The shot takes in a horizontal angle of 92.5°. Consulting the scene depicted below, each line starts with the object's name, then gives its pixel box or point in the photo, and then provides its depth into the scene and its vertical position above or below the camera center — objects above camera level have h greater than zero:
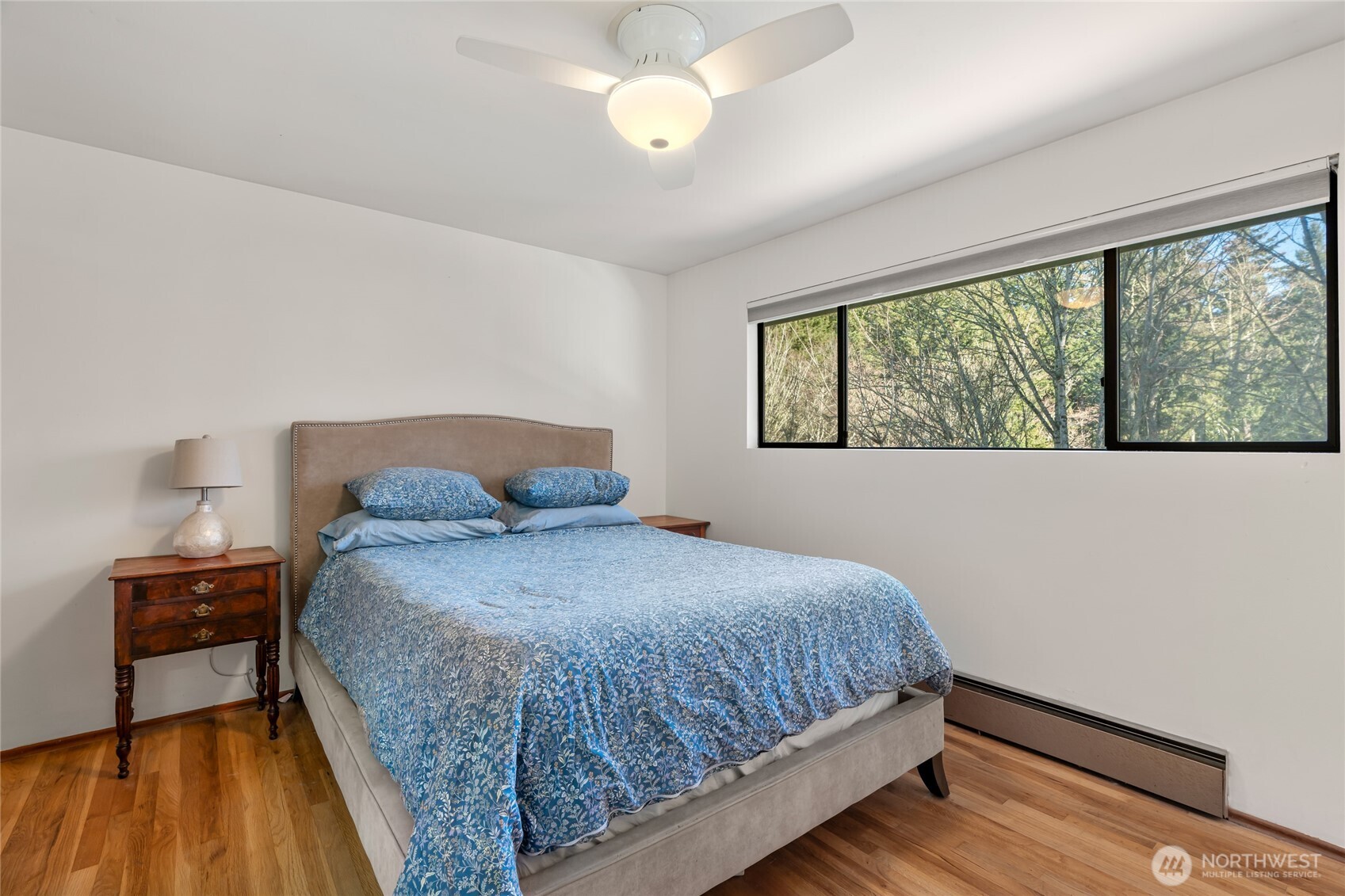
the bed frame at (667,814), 1.38 -0.84
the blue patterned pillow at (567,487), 3.28 -0.16
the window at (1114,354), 2.06 +0.41
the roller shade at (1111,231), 2.00 +0.84
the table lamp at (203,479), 2.52 -0.09
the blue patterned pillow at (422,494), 2.77 -0.17
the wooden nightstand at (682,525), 3.88 -0.42
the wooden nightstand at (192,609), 2.28 -0.57
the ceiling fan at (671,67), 1.58 +1.01
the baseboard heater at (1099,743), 2.08 -1.03
